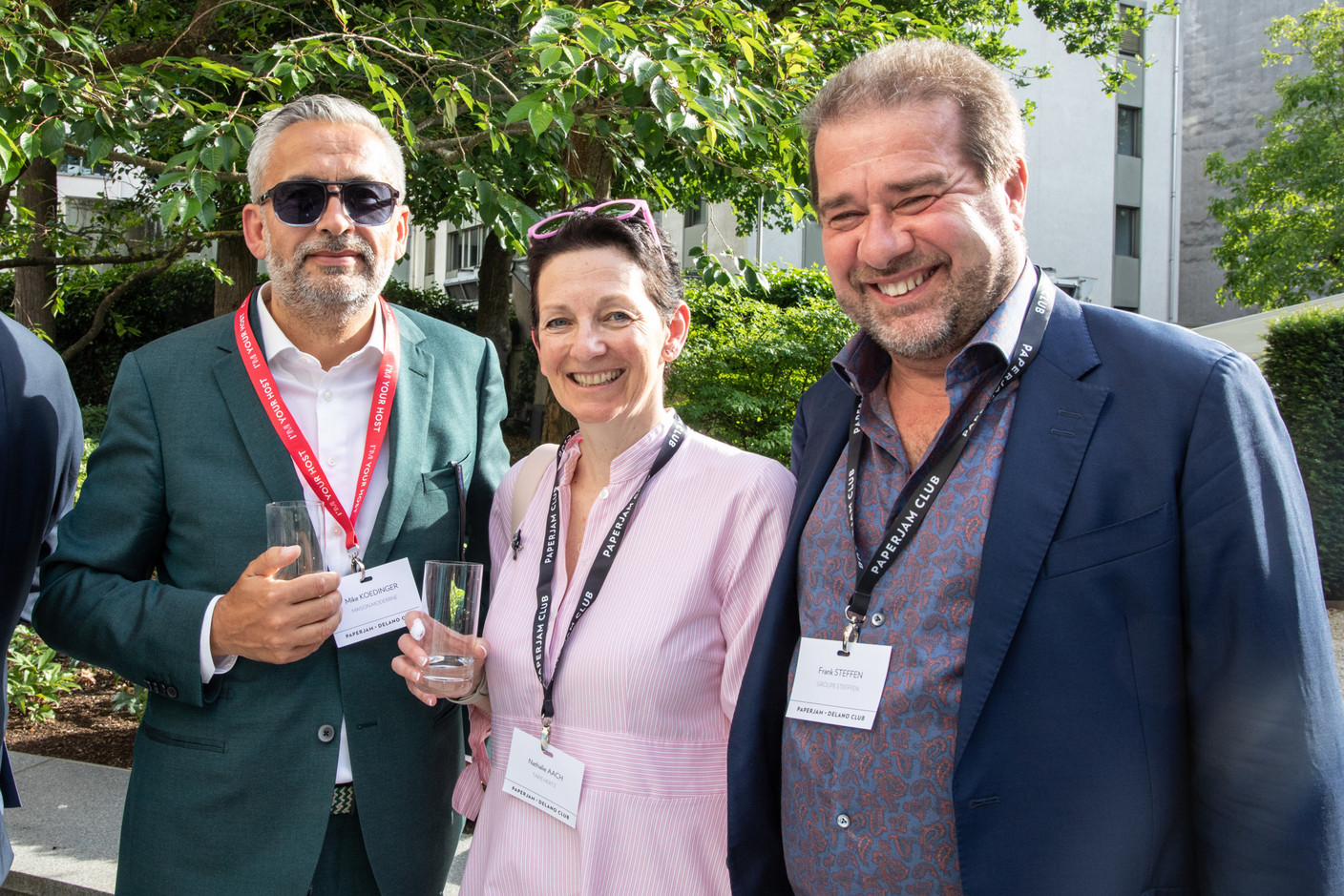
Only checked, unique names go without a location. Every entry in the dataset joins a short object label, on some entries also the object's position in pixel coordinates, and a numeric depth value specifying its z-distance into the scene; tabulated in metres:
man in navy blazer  1.53
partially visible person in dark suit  2.06
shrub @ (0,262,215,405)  18.84
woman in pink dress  2.00
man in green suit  2.17
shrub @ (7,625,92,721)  5.22
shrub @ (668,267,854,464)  8.70
